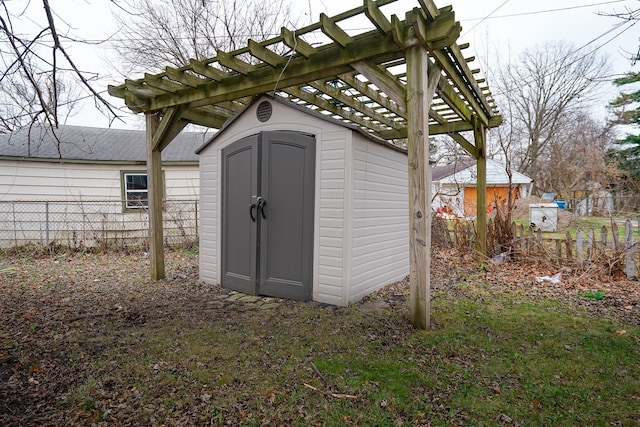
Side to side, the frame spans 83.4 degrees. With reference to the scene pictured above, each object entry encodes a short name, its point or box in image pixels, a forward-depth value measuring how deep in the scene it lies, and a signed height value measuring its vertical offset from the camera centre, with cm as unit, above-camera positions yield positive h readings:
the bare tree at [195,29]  1033 +518
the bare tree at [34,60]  273 +122
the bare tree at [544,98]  1522 +490
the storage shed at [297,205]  394 -2
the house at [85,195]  794 +22
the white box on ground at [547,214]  1055 -33
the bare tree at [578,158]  1623 +220
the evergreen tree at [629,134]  1394 +316
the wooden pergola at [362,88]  299 +138
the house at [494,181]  1734 +111
